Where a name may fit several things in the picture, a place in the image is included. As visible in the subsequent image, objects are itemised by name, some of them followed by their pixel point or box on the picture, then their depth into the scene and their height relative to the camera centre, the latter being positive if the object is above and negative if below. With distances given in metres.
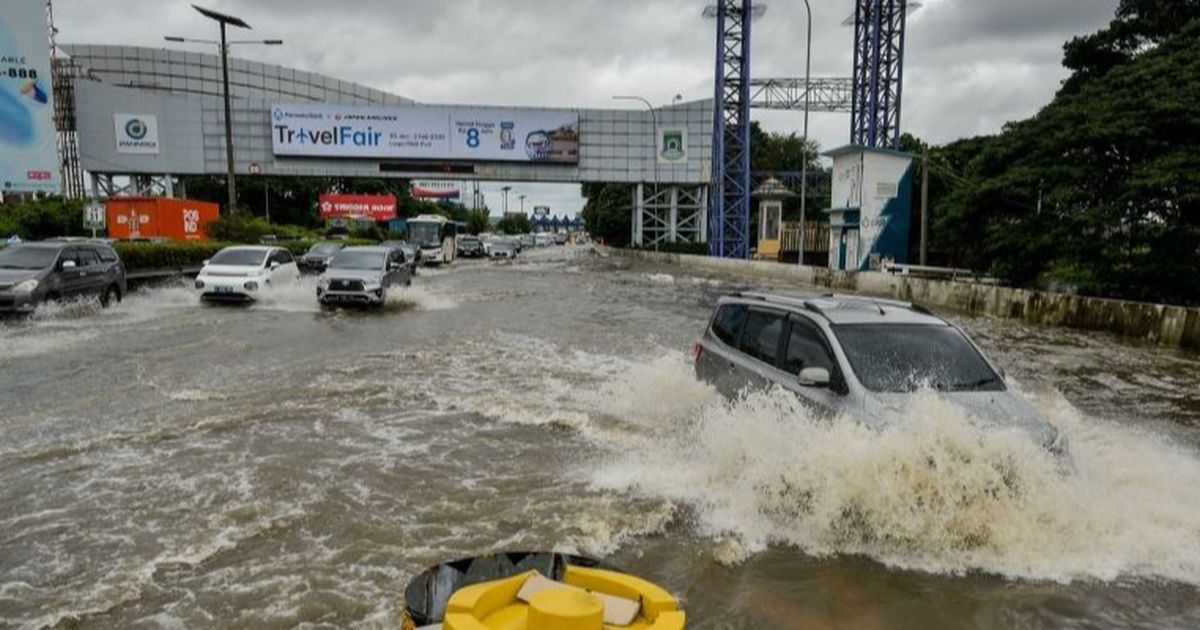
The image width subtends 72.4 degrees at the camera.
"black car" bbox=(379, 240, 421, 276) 35.86 -1.73
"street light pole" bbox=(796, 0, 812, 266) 34.72 +5.75
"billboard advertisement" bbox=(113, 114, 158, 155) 52.31 +5.27
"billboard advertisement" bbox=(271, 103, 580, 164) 53.50 +5.61
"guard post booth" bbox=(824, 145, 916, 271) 30.95 +0.72
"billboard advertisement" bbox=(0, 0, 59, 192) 34.81 +4.79
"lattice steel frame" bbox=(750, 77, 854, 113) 50.72 +8.31
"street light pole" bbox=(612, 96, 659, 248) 56.53 +5.03
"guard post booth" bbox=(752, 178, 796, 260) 50.56 +0.37
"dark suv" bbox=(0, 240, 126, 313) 15.76 -1.22
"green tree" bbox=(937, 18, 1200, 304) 18.11 +0.99
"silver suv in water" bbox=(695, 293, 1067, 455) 6.00 -1.14
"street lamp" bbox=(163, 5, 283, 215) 29.02 +7.01
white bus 45.88 -1.05
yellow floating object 2.41 -1.24
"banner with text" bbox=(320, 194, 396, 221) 76.31 +1.08
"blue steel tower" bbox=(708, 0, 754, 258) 51.69 +4.92
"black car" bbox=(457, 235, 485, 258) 58.10 -1.99
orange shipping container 36.66 -0.11
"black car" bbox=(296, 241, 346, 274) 31.58 -1.65
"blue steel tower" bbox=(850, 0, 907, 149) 46.75 +8.93
